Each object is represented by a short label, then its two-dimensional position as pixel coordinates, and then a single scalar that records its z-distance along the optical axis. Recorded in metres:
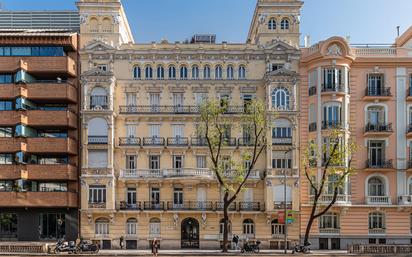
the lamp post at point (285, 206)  48.28
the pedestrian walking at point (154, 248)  46.46
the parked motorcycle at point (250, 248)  48.97
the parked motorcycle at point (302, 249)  48.34
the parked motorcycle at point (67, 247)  47.62
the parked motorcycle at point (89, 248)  48.66
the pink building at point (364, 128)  53.56
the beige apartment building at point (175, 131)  53.56
